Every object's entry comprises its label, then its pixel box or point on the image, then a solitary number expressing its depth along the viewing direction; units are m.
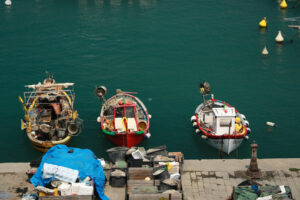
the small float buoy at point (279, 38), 54.94
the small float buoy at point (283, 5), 66.88
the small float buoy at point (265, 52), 51.19
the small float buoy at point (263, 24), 59.41
